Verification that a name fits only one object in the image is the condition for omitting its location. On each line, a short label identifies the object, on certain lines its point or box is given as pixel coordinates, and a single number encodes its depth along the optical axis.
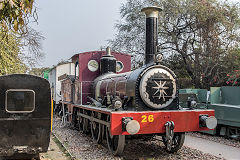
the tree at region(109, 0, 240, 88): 14.13
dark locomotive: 5.07
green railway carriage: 8.26
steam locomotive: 5.51
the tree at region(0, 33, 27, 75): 6.27
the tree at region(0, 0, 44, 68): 3.12
